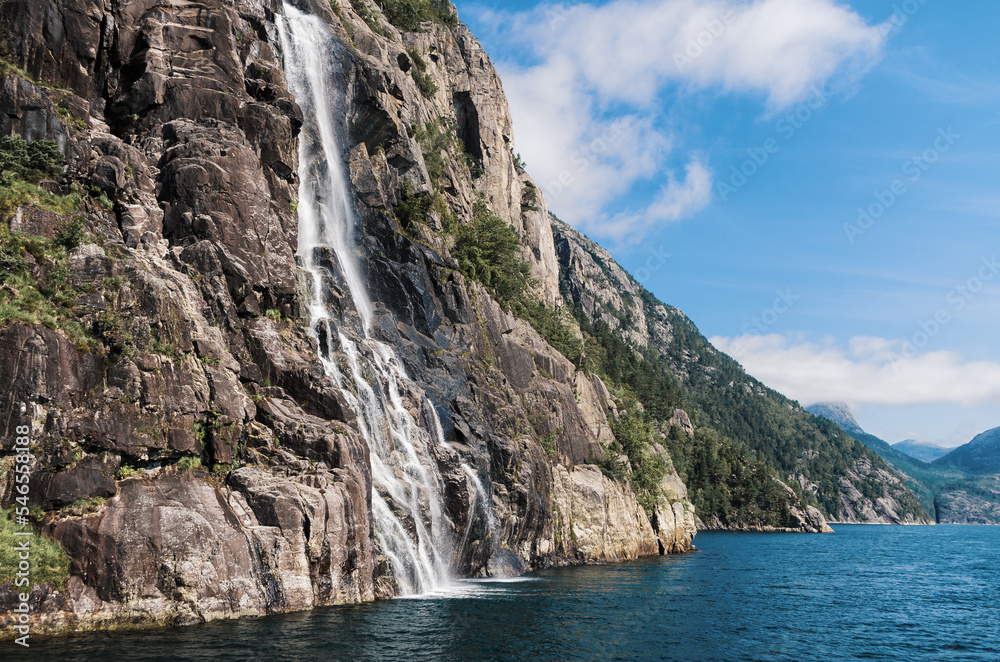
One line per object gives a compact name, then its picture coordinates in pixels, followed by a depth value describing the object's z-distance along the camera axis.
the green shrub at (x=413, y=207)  58.41
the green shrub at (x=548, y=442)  64.81
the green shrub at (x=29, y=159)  29.70
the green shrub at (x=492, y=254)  68.69
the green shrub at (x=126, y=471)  25.77
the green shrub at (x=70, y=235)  28.77
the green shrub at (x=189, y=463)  27.75
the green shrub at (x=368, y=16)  72.44
